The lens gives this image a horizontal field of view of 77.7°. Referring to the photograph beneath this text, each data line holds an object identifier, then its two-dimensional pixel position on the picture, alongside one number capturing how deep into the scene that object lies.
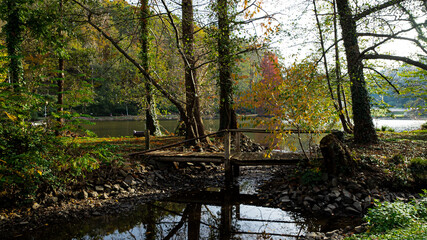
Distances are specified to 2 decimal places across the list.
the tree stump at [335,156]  6.82
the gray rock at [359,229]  4.63
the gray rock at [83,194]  6.53
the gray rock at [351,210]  5.88
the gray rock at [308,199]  6.45
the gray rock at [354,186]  6.50
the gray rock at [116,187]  7.19
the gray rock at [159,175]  8.41
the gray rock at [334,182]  6.64
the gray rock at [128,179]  7.57
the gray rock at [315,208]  6.19
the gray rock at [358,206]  5.95
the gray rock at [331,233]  4.82
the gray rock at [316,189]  6.63
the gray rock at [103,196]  6.75
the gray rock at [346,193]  6.27
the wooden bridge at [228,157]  8.06
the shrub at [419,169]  6.78
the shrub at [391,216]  4.09
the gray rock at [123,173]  7.73
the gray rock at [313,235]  4.75
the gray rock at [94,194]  6.69
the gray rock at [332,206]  6.07
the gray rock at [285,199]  6.74
